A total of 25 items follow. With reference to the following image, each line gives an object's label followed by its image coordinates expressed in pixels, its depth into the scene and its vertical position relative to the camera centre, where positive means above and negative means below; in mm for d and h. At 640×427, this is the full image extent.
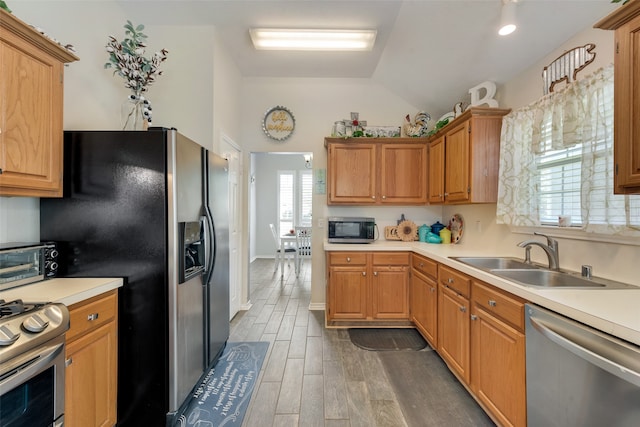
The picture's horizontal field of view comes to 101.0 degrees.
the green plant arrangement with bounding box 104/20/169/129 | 1856 +1053
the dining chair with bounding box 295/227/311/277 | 5410 -618
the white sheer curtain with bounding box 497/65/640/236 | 1436 +428
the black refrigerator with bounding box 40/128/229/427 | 1537 -163
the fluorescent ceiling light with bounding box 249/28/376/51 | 2457 +1666
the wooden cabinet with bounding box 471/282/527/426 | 1345 -806
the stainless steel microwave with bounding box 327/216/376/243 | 3139 -216
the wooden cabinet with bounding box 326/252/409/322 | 2869 -803
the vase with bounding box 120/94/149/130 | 1918 +792
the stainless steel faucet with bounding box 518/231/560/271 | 1746 -253
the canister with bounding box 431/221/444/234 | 3289 -185
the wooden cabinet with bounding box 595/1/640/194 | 1072 +498
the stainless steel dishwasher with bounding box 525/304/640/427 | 890 -633
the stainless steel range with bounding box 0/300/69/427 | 865 -537
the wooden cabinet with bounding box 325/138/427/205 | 3180 +500
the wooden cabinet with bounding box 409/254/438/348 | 2350 -823
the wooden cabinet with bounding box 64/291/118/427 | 1209 -763
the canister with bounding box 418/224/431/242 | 3302 -248
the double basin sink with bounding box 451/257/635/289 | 1456 -398
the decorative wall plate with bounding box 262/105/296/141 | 3432 +1137
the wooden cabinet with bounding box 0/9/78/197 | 1186 +488
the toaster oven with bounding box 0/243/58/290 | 1279 -278
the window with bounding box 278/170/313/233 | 7137 +416
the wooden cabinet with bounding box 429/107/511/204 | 2316 +526
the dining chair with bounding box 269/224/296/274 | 5555 -875
